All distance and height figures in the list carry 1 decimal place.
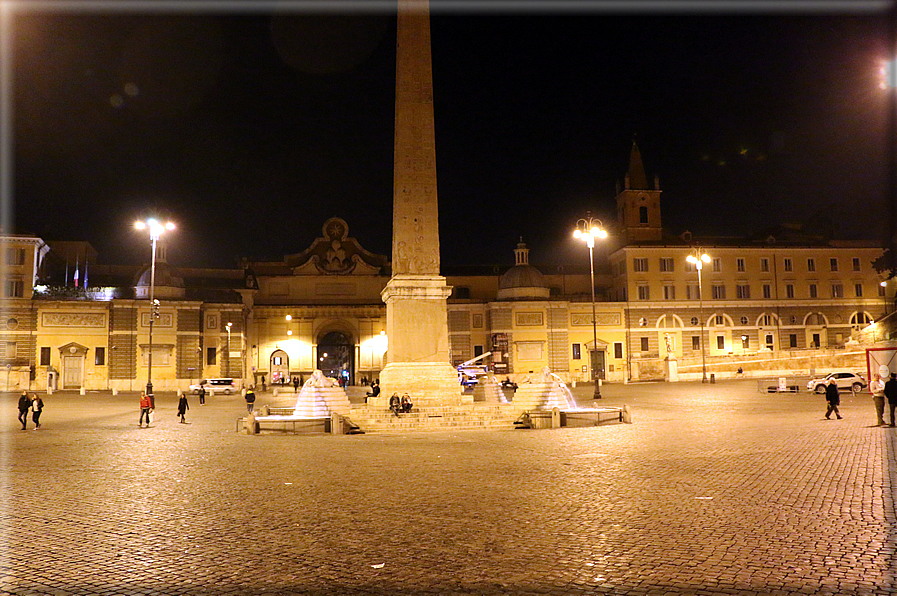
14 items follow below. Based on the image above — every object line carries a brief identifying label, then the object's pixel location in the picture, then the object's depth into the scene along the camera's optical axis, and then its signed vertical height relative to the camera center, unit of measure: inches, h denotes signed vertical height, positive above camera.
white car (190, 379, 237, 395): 1934.1 -36.1
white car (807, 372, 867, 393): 1320.1 -40.6
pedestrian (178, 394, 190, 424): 955.3 -44.4
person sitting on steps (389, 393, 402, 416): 800.3 -38.9
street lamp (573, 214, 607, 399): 1288.1 +243.9
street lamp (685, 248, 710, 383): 1709.6 +241.1
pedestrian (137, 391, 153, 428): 874.8 -36.3
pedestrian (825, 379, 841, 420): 792.9 -40.4
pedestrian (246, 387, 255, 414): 1011.1 -38.8
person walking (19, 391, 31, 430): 855.1 -36.9
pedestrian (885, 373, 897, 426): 695.1 -32.4
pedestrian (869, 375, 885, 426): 695.1 -44.7
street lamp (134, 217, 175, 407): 1084.5 +221.3
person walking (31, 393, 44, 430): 860.0 -37.1
